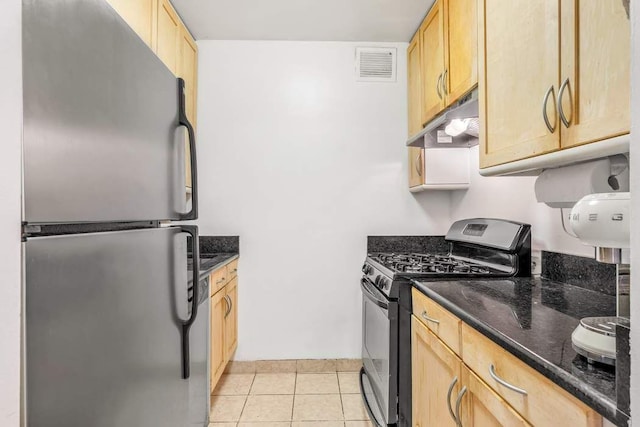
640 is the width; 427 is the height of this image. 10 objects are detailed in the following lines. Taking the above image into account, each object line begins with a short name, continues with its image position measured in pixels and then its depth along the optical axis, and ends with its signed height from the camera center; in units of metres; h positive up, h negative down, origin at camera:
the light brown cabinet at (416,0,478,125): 1.83 +0.89
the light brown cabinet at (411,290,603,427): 0.77 -0.48
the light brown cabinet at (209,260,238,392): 2.16 -0.69
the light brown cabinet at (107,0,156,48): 1.62 +0.95
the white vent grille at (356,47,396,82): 2.85 +1.15
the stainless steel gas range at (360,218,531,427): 1.79 -0.41
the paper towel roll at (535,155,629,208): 1.13 +0.10
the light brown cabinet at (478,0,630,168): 0.91 +0.40
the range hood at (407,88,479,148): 1.70 +0.45
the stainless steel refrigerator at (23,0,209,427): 0.56 -0.02
